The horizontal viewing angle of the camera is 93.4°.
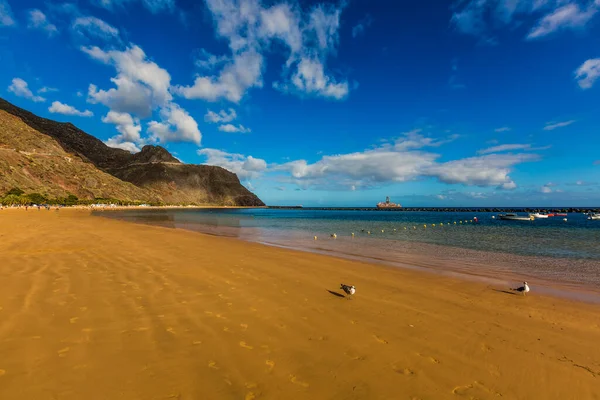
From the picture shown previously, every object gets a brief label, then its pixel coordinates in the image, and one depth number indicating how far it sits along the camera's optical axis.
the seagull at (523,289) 10.32
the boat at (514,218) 72.04
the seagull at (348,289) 8.95
